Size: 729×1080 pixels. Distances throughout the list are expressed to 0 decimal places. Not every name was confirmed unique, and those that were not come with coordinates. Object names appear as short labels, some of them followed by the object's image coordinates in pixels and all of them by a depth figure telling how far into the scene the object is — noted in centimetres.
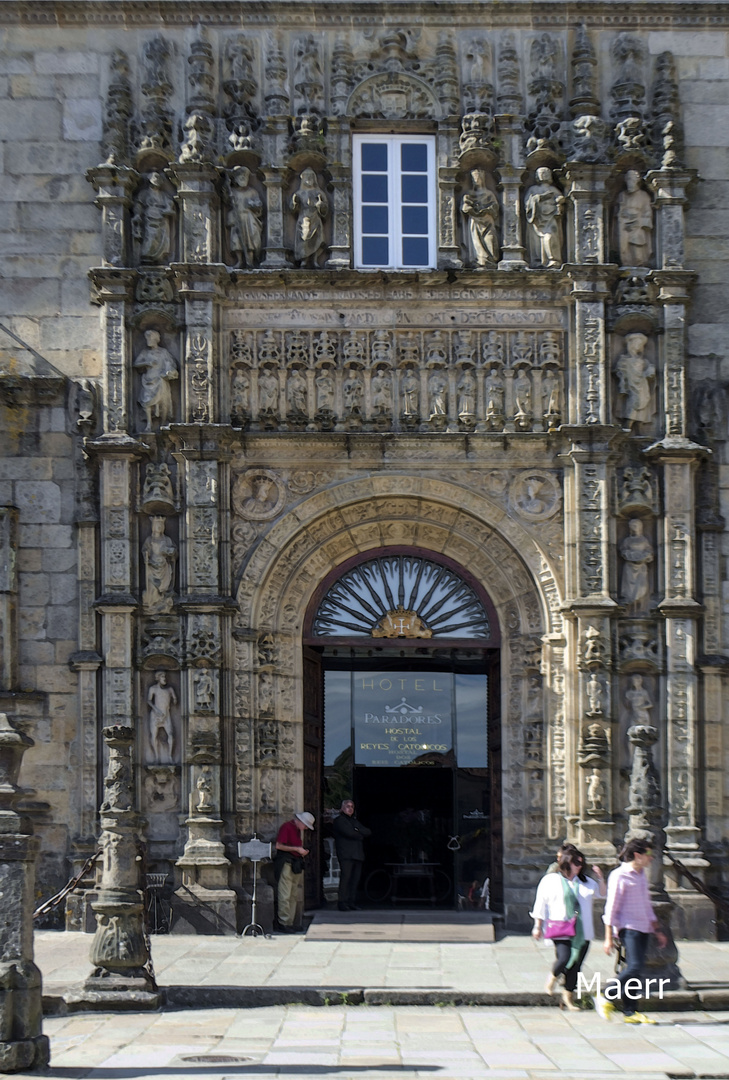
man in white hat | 1728
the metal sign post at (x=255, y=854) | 1697
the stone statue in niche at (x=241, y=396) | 1808
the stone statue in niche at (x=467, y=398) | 1803
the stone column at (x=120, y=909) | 1256
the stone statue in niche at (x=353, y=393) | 1805
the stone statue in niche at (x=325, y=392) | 1808
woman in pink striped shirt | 1202
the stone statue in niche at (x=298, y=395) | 1808
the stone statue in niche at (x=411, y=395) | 1806
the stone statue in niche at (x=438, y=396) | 1805
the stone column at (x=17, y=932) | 1013
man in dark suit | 1795
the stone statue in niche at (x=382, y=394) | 1805
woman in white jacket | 1235
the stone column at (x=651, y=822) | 1262
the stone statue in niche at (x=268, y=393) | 1805
